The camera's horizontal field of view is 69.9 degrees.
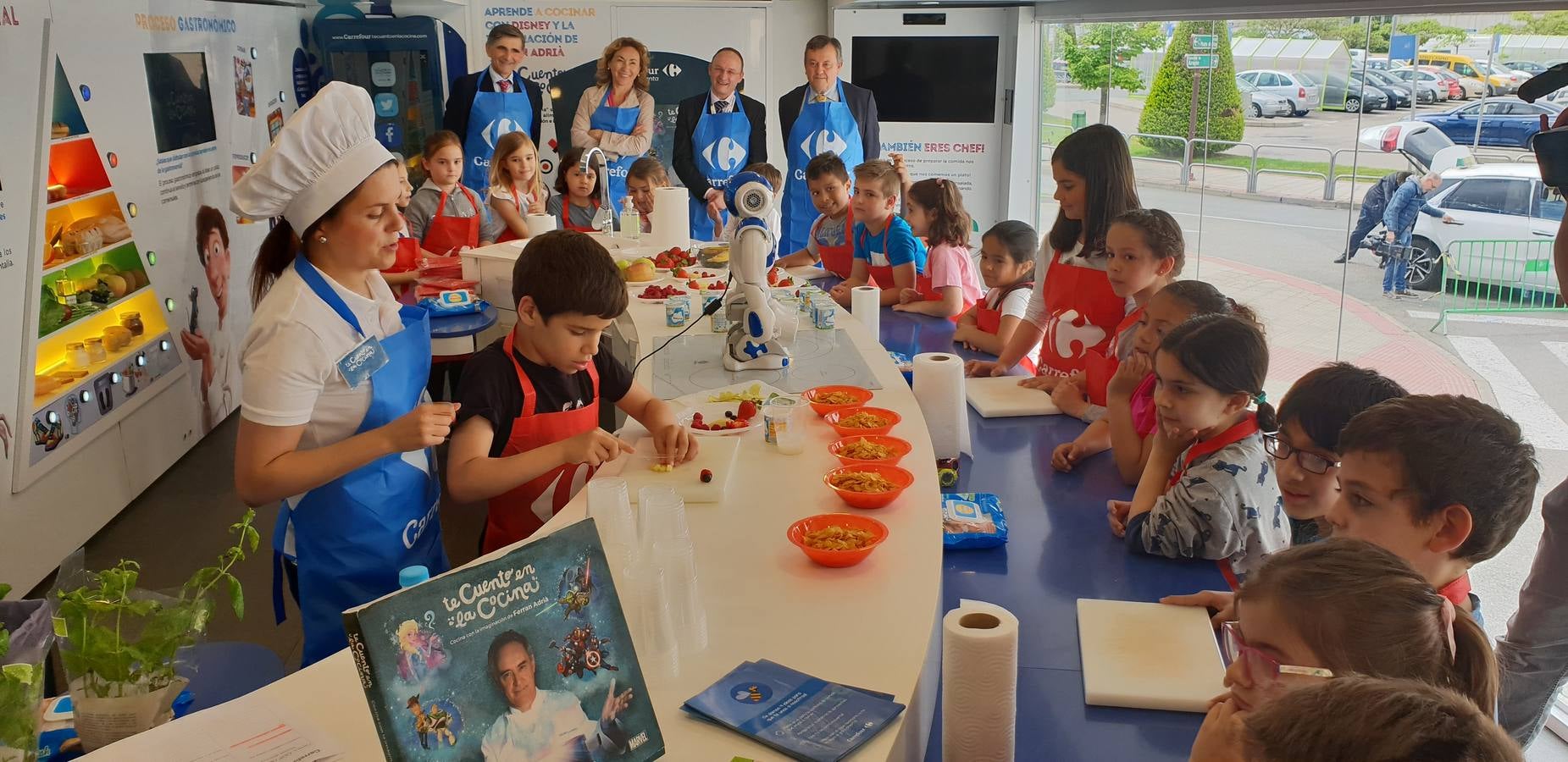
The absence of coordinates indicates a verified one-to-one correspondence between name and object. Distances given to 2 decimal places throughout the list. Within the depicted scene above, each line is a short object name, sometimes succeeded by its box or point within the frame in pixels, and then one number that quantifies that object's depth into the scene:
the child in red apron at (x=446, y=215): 5.53
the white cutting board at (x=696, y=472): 2.27
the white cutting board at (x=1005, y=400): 3.23
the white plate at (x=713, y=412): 2.68
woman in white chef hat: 2.16
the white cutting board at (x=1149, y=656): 1.78
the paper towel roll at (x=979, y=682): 1.53
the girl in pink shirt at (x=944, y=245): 4.45
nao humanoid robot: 3.10
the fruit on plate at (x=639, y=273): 4.48
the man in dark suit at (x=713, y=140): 6.58
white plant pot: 1.53
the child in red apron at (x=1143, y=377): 2.66
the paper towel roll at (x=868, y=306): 3.65
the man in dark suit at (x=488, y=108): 7.05
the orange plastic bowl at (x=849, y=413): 2.57
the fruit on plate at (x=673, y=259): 4.73
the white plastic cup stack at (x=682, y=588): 1.66
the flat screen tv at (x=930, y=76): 7.91
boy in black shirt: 2.41
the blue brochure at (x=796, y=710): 1.44
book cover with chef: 1.18
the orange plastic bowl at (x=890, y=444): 2.39
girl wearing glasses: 1.32
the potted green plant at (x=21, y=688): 1.34
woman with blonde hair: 6.70
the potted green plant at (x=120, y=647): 1.50
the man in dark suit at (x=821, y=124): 6.31
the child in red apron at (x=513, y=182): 5.61
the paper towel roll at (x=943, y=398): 2.74
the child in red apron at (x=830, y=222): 4.88
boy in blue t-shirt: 4.58
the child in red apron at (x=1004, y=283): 3.93
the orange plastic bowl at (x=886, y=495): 2.17
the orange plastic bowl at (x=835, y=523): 1.93
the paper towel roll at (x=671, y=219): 5.12
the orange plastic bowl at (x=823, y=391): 2.75
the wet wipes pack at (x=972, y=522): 2.35
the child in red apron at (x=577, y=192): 5.94
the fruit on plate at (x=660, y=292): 4.23
